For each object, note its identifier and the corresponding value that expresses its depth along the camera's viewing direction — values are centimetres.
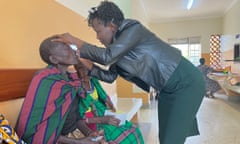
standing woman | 125
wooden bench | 128
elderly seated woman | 118
